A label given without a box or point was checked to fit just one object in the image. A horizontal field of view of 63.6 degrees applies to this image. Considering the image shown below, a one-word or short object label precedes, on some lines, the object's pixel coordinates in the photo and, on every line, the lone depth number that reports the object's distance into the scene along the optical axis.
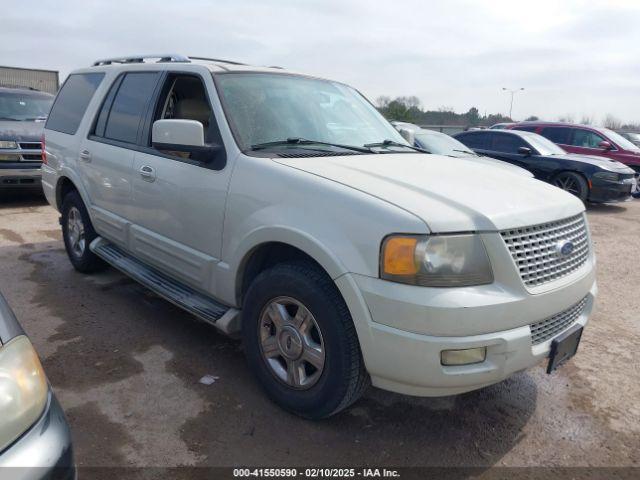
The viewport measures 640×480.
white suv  2.28
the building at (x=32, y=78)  25.03
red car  12.10
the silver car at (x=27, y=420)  1.49
